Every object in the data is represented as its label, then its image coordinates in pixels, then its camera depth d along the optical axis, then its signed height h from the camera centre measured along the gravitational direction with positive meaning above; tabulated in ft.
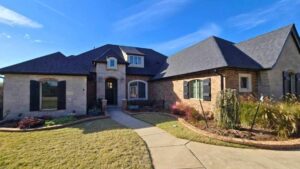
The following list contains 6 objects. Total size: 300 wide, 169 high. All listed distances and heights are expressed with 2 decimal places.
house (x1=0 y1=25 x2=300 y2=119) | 37.29 +3.39
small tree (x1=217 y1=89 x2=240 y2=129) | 26.43 -2.96
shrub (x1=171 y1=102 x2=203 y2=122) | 32.48 -4.44
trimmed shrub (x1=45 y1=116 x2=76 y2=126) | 31.94 -5.65
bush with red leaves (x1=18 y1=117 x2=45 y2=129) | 29.91 -5.53
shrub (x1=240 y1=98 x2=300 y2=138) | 23.45 -3.59
